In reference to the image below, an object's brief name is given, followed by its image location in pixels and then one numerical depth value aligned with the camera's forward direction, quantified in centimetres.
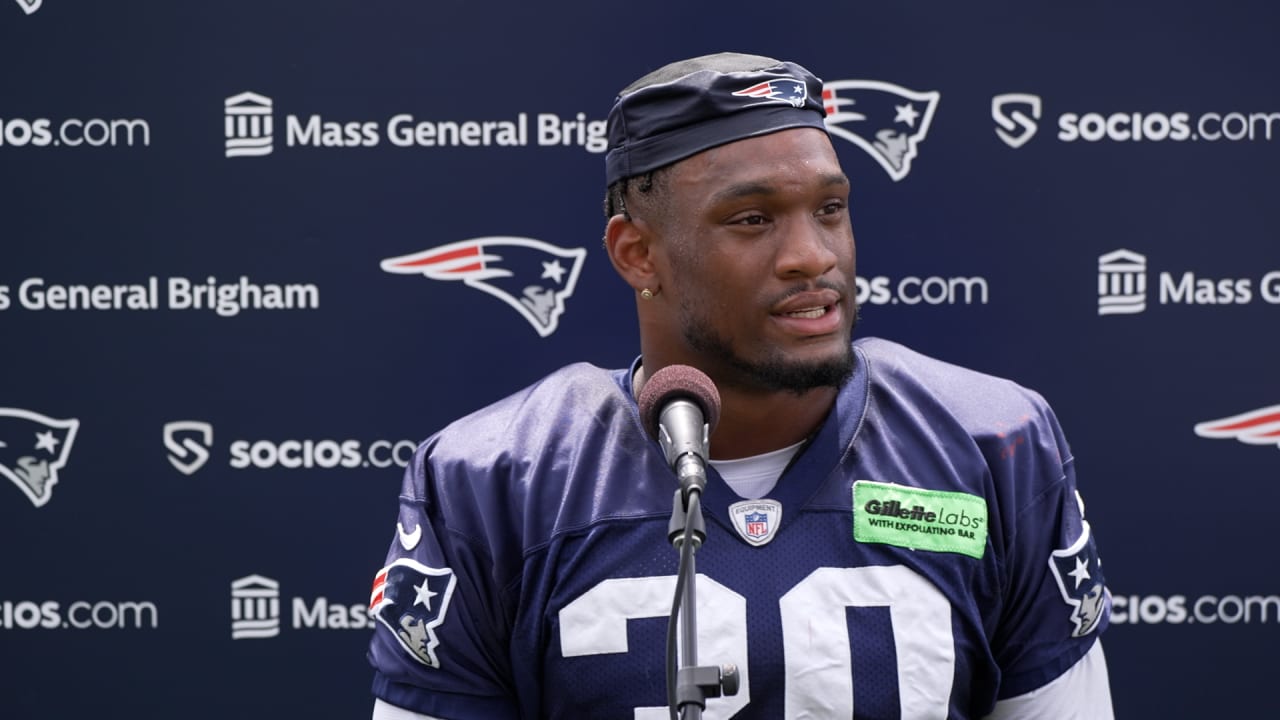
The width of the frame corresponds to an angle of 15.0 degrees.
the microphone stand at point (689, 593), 368
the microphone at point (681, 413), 370
